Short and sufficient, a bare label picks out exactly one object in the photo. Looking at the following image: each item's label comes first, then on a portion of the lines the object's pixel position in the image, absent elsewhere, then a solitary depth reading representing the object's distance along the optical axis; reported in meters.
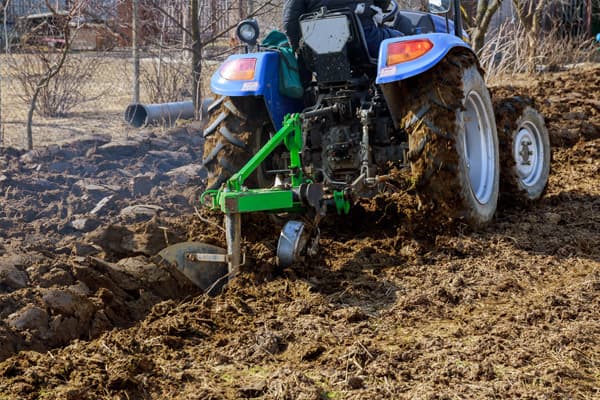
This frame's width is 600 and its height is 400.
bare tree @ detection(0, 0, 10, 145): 17.19
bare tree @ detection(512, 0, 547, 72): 24.86
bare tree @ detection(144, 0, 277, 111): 18.95
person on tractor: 10.19
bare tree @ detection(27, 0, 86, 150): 15.63
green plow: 8.64
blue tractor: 9.18
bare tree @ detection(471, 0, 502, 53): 22.23
